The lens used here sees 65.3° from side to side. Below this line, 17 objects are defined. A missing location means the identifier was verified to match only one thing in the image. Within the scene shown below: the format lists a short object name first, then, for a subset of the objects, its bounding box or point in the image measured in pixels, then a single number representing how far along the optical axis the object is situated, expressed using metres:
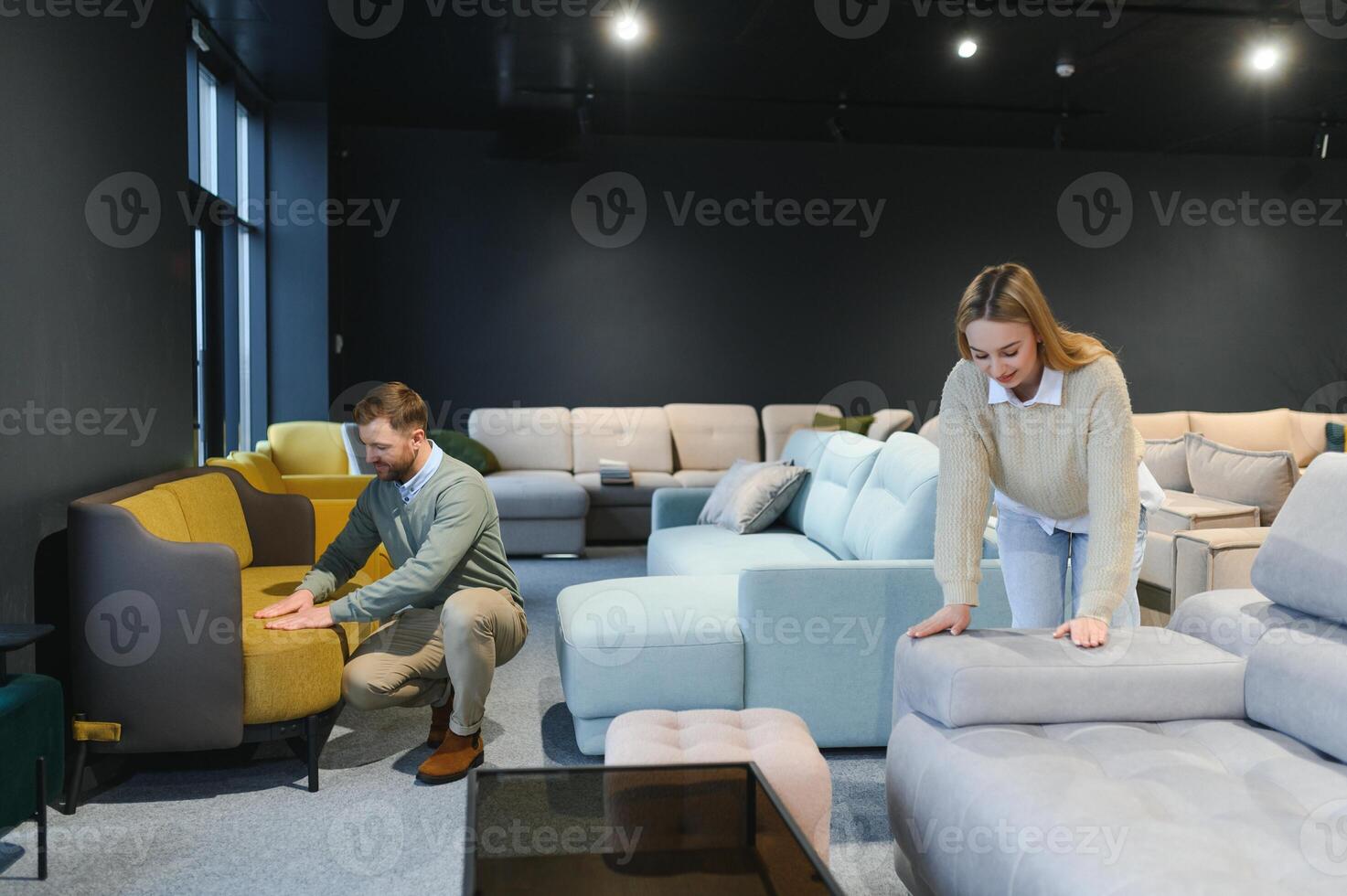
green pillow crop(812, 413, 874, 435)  7.13
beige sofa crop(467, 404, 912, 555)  6.80
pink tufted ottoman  2.16
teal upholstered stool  2.22
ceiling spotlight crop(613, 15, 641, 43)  5.87
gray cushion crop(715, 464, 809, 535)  4.69
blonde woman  2.13
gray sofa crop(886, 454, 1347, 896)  1.52
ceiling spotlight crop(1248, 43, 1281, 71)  6.10
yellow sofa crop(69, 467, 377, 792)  2.77
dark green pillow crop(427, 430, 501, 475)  7.15
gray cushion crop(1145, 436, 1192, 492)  5.14
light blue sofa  3.01
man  2.89
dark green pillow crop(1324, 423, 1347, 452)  7.29
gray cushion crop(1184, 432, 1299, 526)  4.30
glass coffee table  1.70
